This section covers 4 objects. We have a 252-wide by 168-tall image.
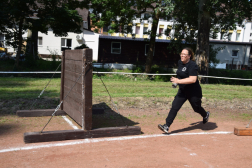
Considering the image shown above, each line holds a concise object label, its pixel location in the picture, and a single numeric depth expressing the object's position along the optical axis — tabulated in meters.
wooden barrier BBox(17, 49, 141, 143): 5.04
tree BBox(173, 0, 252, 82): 16.56
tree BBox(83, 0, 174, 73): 19.33
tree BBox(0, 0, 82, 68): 18.31
